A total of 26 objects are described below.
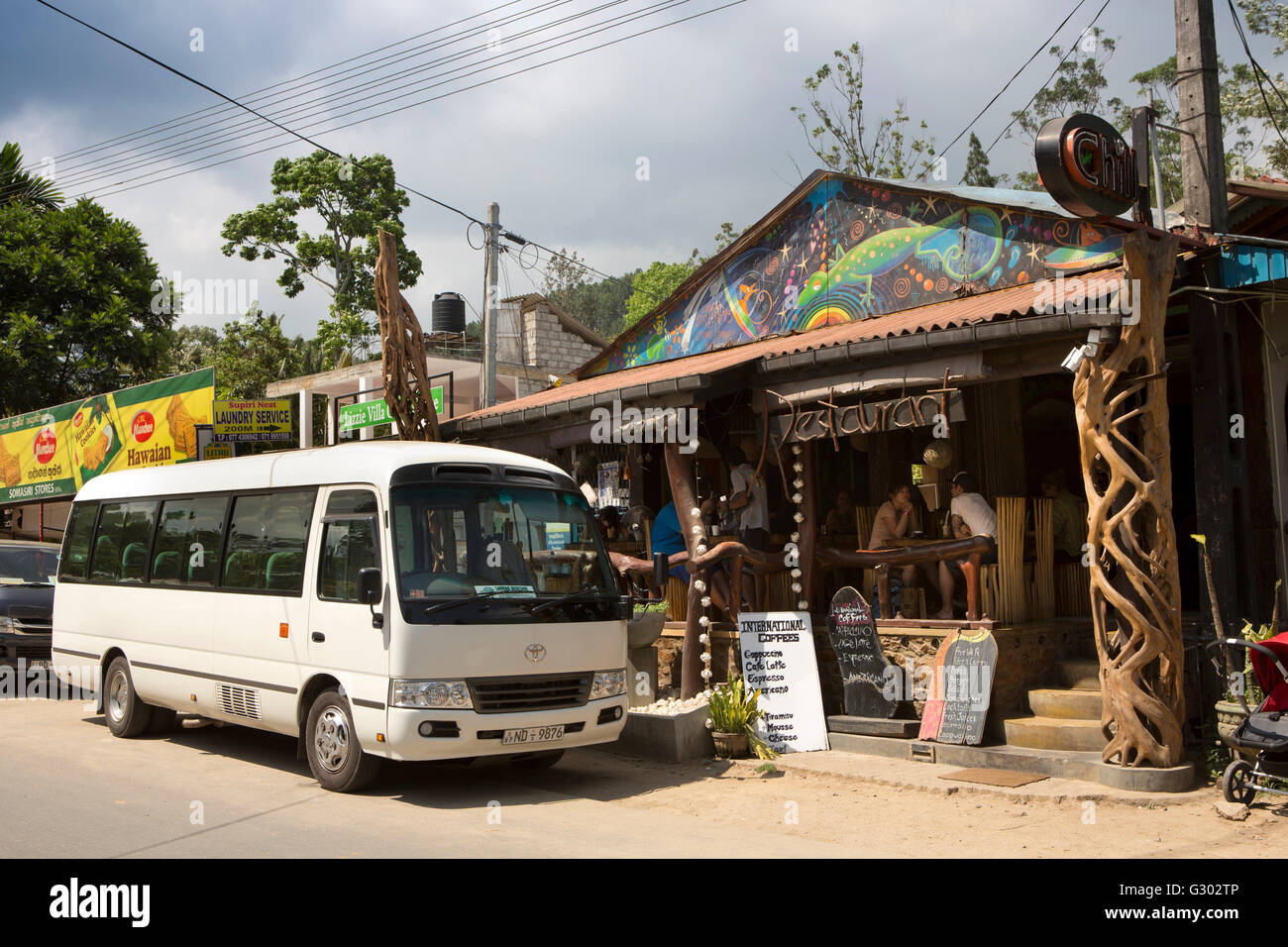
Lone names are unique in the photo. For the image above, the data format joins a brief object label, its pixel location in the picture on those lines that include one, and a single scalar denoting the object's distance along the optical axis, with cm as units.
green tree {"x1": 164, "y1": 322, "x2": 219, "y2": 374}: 3941
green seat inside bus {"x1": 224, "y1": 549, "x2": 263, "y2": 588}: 895
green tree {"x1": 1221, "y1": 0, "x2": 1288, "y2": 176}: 2791
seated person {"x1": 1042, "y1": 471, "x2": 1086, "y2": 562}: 1075
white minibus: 742
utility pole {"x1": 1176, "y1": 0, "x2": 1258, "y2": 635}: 857
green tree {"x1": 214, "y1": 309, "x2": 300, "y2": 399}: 3334
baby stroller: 675
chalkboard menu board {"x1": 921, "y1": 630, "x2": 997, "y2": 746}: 884
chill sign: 770
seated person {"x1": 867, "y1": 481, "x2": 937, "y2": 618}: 1032
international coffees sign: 964
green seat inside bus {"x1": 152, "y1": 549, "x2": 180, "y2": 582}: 1000
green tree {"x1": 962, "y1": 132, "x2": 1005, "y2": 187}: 4388
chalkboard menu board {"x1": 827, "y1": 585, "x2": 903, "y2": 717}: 955
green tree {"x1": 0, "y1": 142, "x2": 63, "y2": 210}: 2775
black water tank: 3070
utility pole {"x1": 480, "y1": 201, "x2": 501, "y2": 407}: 1788
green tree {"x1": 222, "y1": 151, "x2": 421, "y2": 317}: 3594
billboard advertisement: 2123
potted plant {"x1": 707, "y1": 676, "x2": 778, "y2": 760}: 934
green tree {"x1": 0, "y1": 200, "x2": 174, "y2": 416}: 2708
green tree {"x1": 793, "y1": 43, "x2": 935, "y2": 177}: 3064
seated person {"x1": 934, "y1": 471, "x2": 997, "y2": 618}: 939
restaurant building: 807
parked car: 1361
